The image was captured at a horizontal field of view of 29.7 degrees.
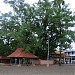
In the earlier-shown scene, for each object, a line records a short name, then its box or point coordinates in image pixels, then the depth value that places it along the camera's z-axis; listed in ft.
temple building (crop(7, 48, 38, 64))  86.70
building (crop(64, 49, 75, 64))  151.36
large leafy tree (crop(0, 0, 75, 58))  83.44
